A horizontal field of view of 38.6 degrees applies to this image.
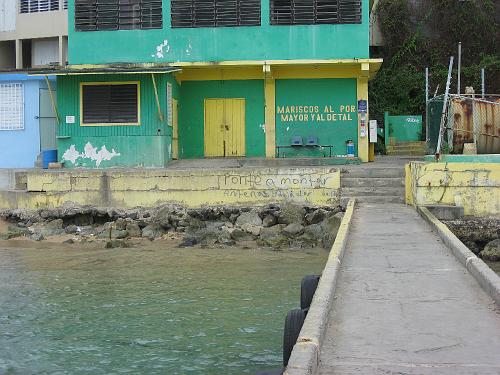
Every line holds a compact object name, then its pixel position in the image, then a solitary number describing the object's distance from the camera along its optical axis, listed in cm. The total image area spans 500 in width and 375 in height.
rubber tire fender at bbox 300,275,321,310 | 895
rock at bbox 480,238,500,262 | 1484
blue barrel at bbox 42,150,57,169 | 2147
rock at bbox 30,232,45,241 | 1767
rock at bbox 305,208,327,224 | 1794
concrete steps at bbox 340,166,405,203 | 1797
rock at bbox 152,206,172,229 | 1822
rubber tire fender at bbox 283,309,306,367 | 683
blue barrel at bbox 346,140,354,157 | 2242
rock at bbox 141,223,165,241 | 1778
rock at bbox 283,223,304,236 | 1725
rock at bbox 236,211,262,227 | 1795
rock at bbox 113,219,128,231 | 1817
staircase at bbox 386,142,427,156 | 2881
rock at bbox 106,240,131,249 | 1681
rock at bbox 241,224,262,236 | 1756
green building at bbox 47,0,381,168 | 2119
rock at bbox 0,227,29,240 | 1798
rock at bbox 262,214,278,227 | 1797
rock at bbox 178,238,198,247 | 1694
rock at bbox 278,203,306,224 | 1795
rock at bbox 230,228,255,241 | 1728
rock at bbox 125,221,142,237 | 1792
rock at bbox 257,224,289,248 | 1670
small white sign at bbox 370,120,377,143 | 2292
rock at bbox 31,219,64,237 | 1812
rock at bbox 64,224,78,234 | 1837
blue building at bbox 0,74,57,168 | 2219
